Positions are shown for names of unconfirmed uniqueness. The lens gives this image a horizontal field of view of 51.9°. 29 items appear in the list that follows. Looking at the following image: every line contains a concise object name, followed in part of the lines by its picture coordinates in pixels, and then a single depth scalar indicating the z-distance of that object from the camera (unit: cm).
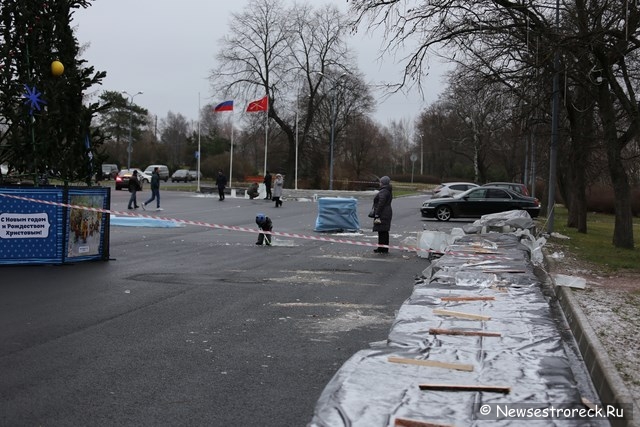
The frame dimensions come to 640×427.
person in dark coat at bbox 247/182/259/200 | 4275
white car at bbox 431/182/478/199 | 3825
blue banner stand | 1173
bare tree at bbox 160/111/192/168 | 10149
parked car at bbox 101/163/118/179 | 6709
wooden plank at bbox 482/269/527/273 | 909
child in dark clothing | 1630
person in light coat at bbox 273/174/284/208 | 3409
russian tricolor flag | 4544
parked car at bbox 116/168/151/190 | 4866
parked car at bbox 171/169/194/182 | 7362
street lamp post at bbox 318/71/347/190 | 5631
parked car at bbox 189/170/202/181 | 7581
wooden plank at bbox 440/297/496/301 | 720
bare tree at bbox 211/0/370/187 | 6341
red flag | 4562
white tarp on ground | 398
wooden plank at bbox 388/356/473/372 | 484
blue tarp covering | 2017
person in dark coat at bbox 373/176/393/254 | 1562
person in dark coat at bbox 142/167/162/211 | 2767
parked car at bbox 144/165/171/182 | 7049
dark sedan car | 2798
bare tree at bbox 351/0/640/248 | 1559
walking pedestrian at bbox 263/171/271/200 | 4097
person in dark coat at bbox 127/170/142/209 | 2750
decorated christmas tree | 1230
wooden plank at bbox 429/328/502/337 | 573
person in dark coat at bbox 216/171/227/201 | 3884
